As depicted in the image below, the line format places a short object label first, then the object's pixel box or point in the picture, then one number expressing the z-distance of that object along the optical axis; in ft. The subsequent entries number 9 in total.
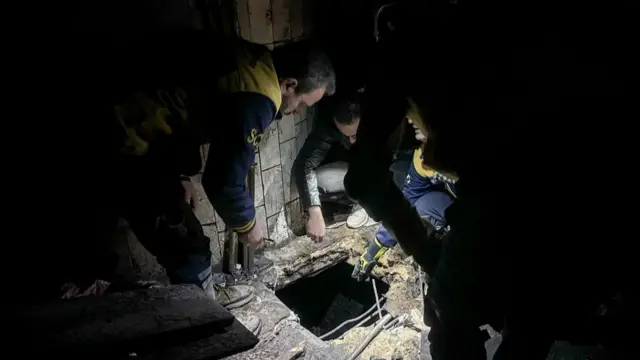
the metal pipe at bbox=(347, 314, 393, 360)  10.95
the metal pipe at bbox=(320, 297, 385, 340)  13.88
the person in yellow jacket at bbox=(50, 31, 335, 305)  8.18
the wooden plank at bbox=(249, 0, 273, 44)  11.44
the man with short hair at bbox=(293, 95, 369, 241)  13.57
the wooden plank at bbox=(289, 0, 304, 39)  12.42
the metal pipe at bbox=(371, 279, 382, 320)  12.85
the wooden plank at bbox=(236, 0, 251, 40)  11.07
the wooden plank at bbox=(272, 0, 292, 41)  12.01
